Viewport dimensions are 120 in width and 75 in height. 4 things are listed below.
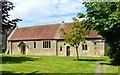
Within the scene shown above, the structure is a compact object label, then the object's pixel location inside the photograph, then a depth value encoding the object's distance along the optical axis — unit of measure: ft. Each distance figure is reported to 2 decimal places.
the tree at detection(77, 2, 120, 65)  36.71
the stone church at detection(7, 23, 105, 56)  79.74
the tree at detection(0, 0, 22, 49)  52.62
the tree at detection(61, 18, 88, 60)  55.11
